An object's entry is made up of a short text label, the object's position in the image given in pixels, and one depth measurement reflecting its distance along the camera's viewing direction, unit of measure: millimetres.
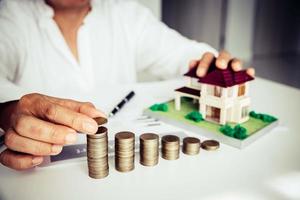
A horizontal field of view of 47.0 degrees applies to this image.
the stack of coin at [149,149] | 562
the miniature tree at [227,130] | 655
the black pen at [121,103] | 802
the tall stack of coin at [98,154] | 508
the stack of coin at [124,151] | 534
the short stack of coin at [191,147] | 613
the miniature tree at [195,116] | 726
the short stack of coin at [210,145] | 632
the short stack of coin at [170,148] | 586
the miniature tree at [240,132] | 647
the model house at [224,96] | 699
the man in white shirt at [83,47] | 1183
